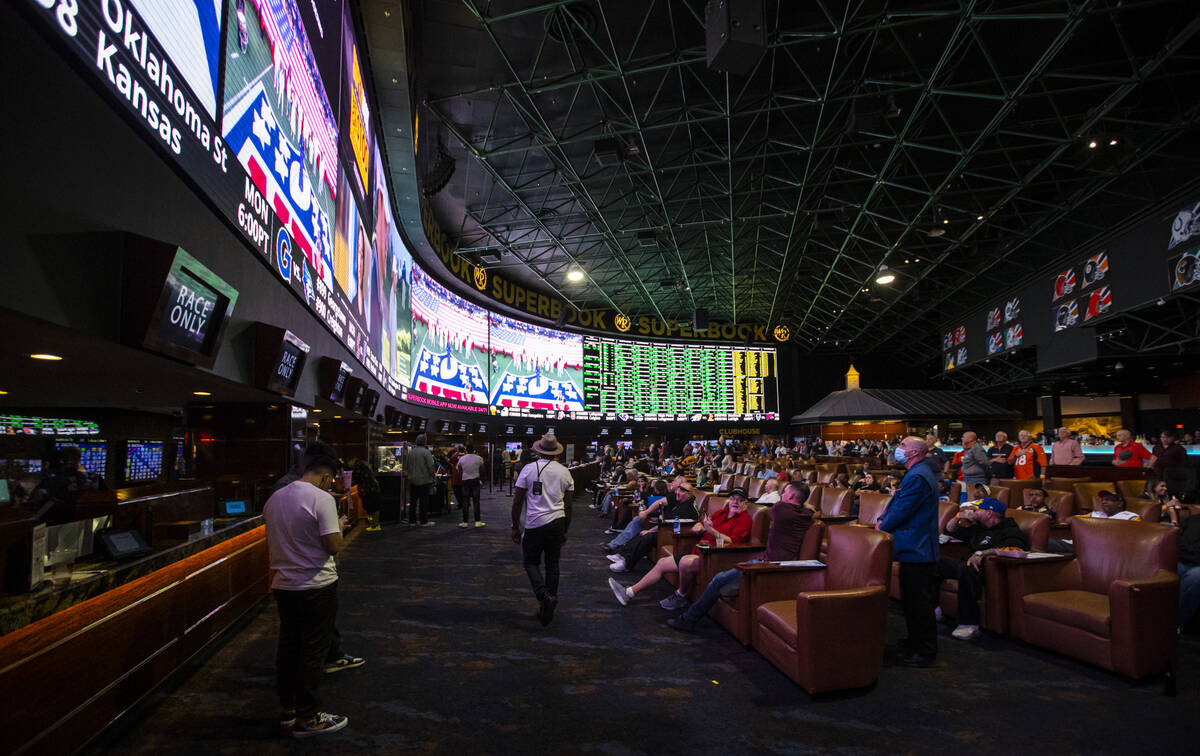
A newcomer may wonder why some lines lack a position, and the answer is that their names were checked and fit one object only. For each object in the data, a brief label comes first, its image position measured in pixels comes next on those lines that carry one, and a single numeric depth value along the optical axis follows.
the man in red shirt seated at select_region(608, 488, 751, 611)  4.97
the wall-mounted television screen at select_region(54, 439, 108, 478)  8.95
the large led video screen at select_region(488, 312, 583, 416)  19.58
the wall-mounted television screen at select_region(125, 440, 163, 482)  9.96
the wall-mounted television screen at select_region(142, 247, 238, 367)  2.66
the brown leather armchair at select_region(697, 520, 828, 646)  4.08
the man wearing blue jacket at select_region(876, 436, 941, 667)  3.80
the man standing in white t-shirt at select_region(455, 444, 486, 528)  10.68
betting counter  2.32
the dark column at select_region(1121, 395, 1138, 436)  18.61
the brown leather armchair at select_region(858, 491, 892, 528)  5.95
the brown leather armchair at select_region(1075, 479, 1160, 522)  6.65
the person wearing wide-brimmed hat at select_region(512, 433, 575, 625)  4.94
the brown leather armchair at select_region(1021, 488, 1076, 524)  6.18
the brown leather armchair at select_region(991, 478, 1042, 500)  7.10
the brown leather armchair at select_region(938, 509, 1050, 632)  4.22
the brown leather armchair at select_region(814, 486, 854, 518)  7.03
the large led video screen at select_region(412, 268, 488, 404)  14.48
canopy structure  24.73
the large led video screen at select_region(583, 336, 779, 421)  24.56
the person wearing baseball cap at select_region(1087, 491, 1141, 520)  5.06
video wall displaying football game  2.52
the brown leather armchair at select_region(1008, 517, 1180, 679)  3.34
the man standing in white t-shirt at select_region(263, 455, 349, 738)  2.89
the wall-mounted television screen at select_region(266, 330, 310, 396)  4.68
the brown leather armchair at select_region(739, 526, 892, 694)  3.24
